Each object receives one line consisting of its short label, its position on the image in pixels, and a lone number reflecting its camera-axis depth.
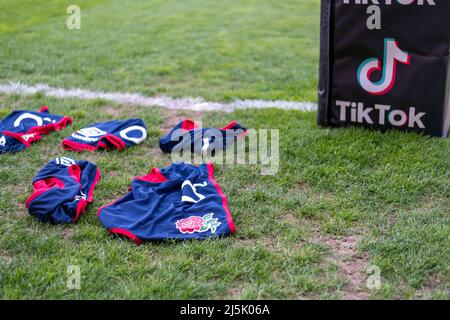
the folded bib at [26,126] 4.52
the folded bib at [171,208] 3.25
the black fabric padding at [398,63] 4.30
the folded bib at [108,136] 4.54
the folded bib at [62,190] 3.40
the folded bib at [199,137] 4.48
